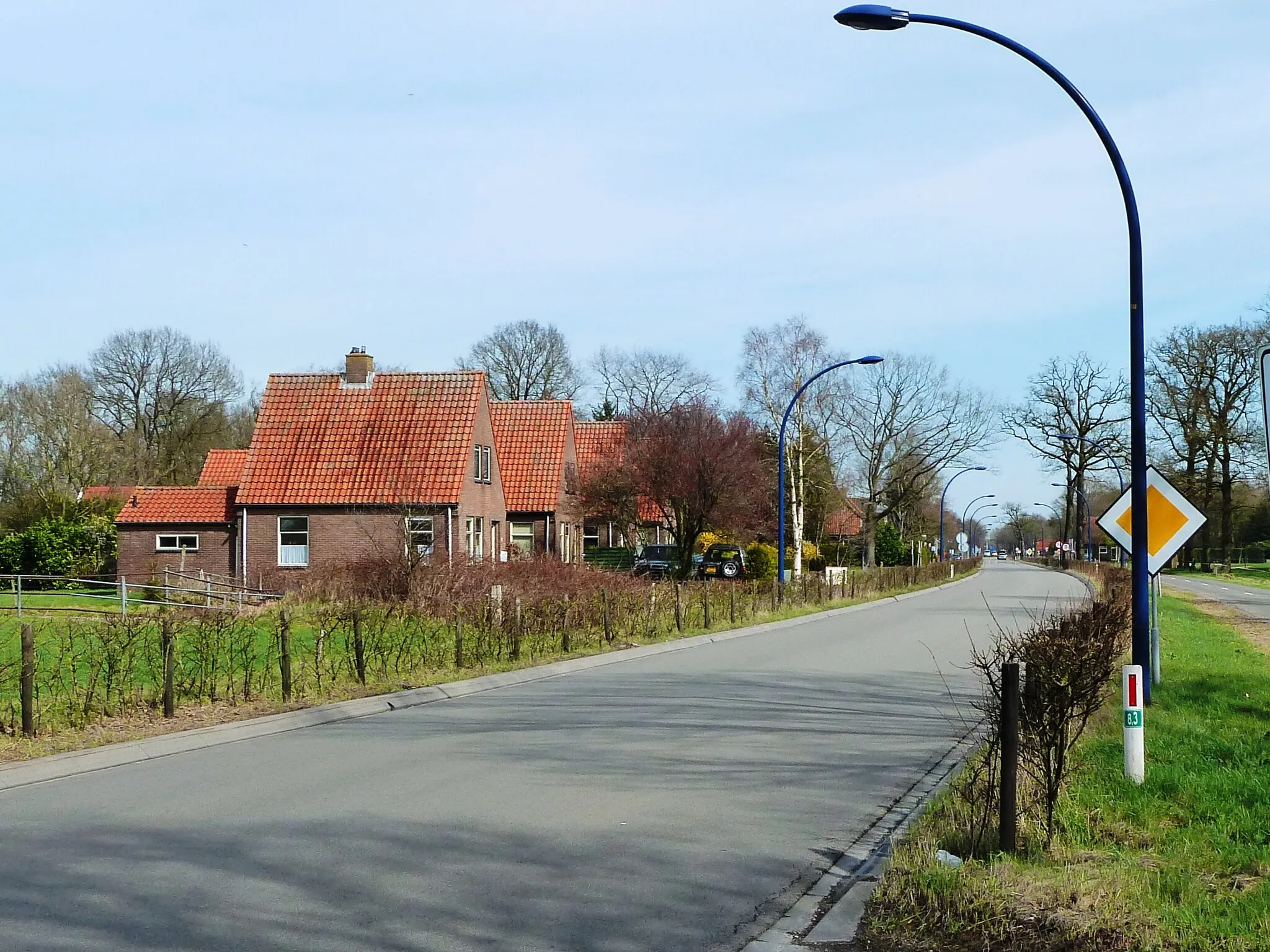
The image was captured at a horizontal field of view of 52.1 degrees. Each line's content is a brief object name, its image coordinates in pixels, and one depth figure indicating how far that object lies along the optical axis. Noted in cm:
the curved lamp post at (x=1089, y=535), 9425
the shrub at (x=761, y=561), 5475
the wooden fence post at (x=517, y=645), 1881
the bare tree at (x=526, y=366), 7900
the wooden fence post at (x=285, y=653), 1398
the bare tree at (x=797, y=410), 6028
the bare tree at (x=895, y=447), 7888
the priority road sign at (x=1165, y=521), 1375
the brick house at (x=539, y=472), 5209
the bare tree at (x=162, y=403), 6681
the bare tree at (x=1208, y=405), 6475
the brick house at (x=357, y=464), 4206
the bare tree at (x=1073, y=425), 7656
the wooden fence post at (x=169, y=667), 1255
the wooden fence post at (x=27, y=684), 1128
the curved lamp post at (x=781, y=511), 3458
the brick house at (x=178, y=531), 4403
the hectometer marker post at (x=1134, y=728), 828
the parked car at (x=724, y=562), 5244
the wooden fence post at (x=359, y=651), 1540
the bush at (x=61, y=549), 4909
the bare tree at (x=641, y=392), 8144
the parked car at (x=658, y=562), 4856
